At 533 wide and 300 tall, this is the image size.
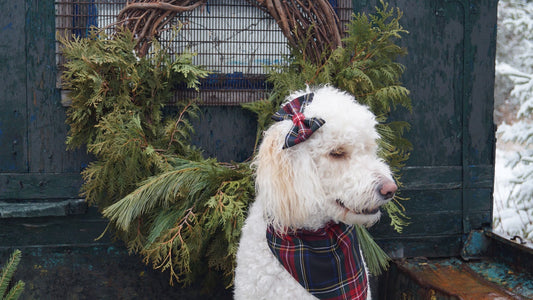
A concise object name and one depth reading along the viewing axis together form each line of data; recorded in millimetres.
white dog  1629
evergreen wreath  2301
